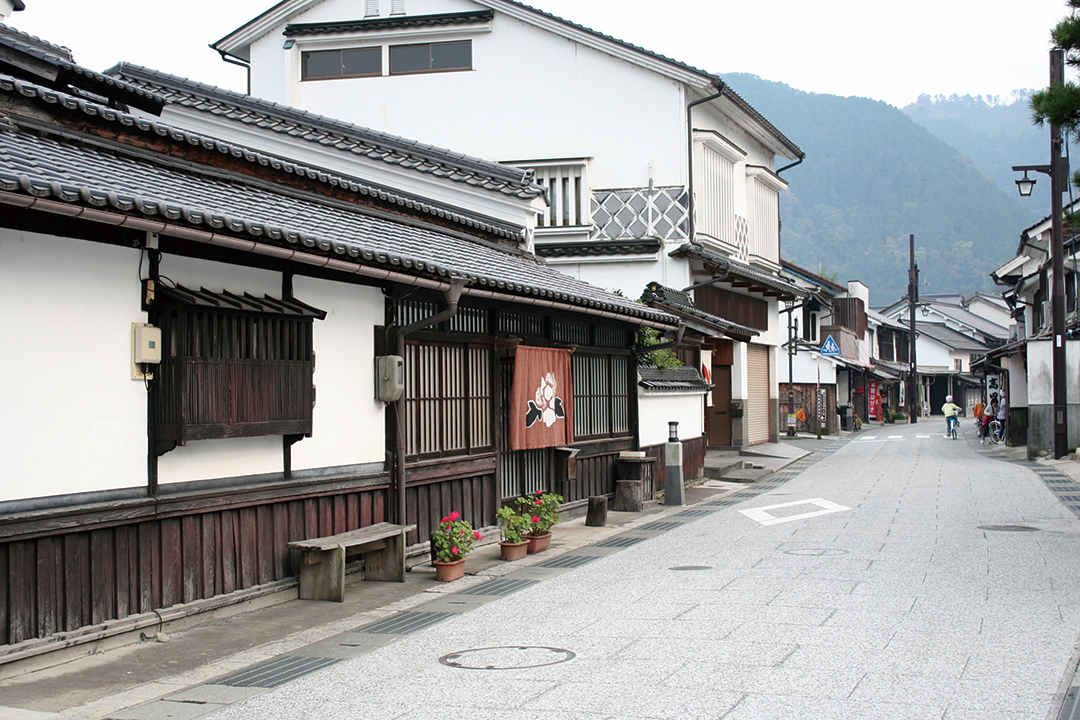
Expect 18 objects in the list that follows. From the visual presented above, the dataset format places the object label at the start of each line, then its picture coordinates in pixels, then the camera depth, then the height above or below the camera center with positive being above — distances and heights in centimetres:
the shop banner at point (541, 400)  1418 -15
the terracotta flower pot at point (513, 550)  1268 -210
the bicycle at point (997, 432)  3547 -184
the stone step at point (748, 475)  2386 -225
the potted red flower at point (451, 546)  1112 -179
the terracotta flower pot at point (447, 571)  1109 -206
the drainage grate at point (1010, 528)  1395 -213
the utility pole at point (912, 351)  5928 +207
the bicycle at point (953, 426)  4222 -189
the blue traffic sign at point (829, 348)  4038 +158
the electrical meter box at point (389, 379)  1113 +16
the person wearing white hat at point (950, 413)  4184 -130
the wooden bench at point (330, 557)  976 -169
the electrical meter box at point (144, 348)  807 +41
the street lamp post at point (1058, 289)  2595 +251
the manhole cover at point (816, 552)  1227 -214
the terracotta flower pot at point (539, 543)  1317 -211
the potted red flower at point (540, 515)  1318 -172
